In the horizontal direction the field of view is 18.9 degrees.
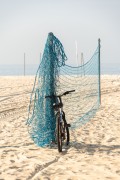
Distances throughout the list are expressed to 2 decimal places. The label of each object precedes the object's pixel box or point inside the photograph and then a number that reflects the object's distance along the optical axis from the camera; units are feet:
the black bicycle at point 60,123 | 24.27
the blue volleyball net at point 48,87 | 26.68
